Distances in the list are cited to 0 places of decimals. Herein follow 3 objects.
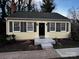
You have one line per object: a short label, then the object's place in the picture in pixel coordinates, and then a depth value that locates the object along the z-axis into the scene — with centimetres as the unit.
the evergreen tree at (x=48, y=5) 1354
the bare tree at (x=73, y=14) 1377
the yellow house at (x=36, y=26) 783
